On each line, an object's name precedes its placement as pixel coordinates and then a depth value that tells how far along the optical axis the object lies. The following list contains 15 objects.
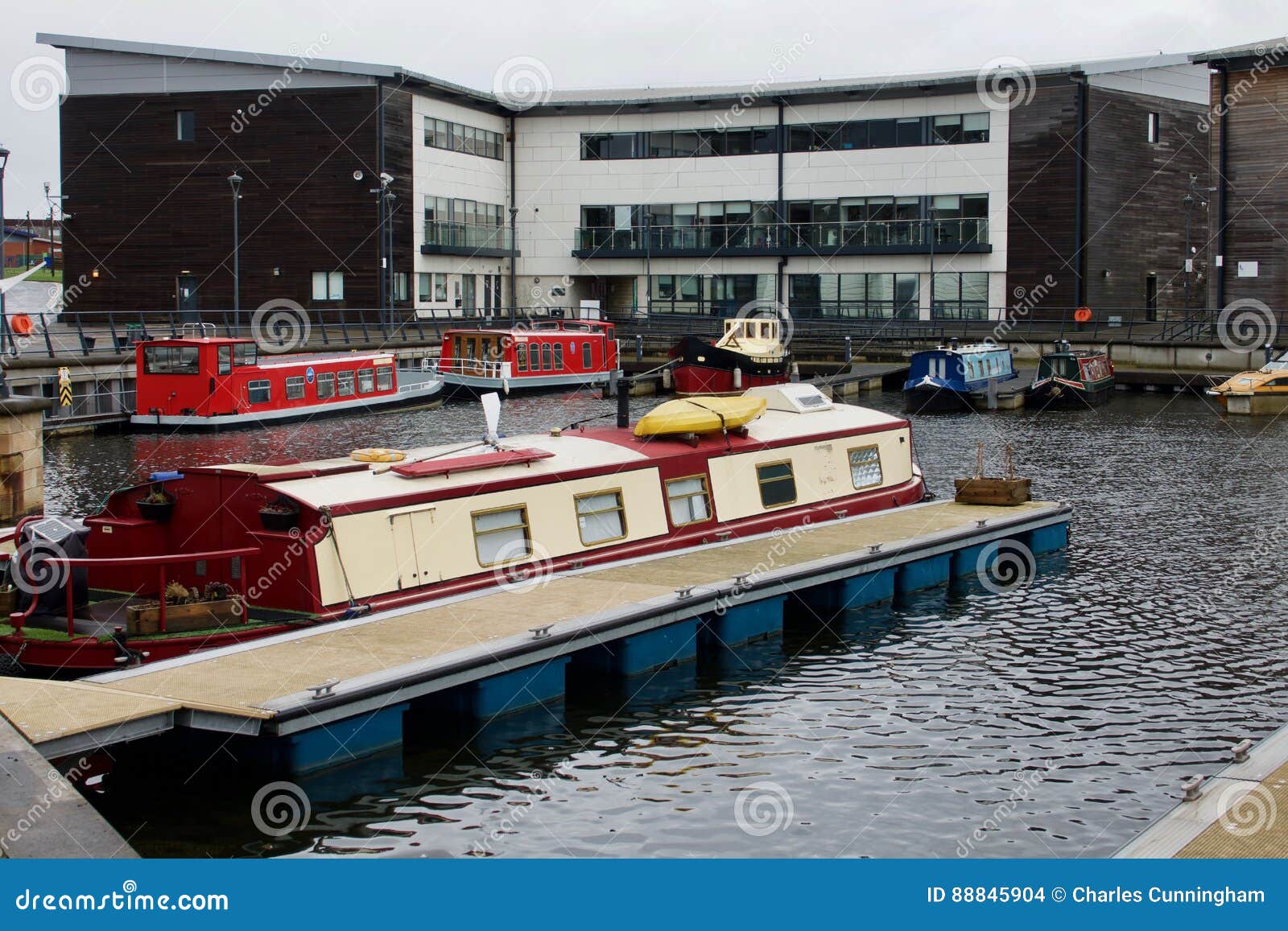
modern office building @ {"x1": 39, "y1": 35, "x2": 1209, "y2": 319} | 70.25
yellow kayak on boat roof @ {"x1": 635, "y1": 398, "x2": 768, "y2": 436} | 23.11
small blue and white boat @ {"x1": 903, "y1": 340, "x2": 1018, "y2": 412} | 56.12
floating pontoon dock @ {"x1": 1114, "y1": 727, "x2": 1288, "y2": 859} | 11.09
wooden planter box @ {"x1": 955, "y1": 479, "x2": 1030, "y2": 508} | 28.47
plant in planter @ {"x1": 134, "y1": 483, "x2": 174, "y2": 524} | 18.52
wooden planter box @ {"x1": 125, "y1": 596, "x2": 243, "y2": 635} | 16.59
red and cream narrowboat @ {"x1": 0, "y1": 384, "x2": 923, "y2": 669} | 17.31
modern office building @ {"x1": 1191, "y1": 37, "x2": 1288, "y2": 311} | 64.75
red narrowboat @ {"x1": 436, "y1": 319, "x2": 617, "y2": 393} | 60.25
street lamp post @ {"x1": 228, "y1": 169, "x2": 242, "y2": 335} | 61.56
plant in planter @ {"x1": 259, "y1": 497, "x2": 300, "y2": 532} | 17.61
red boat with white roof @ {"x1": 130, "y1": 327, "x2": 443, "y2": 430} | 45.81
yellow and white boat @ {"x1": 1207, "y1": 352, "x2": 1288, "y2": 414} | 52.66
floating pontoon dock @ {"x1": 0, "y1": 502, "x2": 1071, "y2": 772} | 14.11
